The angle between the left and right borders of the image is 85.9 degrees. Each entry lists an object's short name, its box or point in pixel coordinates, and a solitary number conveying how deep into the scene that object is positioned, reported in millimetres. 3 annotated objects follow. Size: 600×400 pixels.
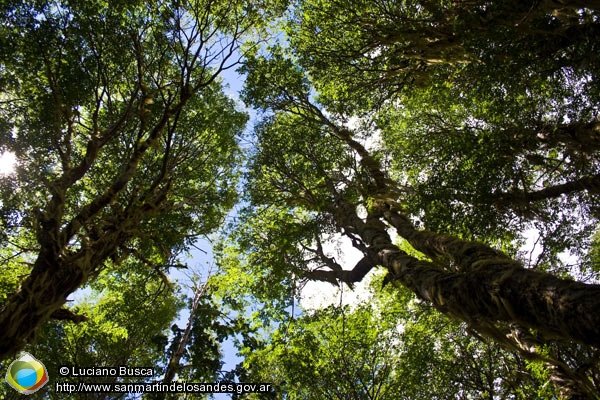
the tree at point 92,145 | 3915
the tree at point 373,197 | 2896
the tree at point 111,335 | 9648
